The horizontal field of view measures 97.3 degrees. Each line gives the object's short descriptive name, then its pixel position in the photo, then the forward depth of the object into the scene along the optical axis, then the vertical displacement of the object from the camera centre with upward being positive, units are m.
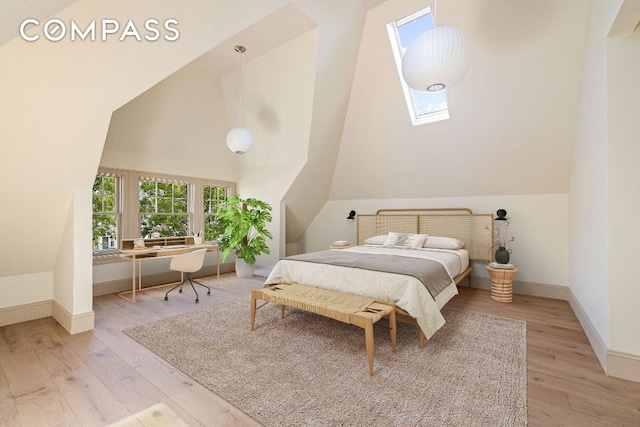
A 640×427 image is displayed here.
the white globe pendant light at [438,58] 2.09 +1.17
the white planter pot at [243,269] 5.33 -1.06
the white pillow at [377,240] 4.95 -0.49
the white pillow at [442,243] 4.28 -0.48
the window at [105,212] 4.32 +0.03
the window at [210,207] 5.68 +0.13
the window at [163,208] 4.82 +0.11
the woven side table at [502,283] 3.83 -0.99
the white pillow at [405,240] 4.39 -0.45
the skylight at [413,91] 3.72 +1.84
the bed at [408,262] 2.58 -0.57
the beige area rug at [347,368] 1.71 -1.22
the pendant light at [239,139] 3.91 +1.03
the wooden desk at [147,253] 3.98 -0.58
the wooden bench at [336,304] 2.19 -0.82
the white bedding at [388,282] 2.51 -0.72
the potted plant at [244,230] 5.09 -0.31
